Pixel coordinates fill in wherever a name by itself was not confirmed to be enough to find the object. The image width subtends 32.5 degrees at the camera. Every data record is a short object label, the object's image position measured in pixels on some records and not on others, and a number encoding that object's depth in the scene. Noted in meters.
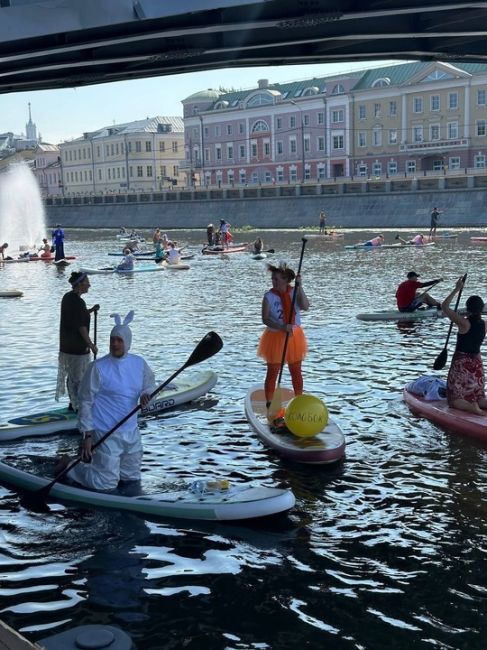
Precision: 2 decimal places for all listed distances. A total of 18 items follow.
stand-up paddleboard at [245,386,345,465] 9.63
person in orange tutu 10.94
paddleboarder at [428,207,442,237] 54.96
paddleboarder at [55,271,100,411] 11.27
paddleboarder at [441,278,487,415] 10.57
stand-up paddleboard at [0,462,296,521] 7.87
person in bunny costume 8.03
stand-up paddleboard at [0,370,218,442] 11.12
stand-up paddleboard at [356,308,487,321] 20.64
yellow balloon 10.03
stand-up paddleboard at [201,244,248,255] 47.88
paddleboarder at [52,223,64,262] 42.59
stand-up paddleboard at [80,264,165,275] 36.78
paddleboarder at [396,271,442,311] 20.67
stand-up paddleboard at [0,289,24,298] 28.05
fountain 70.19
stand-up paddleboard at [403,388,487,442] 10.41
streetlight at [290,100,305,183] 98.65
